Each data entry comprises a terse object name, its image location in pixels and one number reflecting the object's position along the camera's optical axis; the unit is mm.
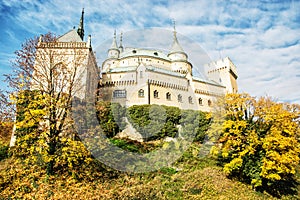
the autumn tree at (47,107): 11562
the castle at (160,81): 33750
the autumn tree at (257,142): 14789
